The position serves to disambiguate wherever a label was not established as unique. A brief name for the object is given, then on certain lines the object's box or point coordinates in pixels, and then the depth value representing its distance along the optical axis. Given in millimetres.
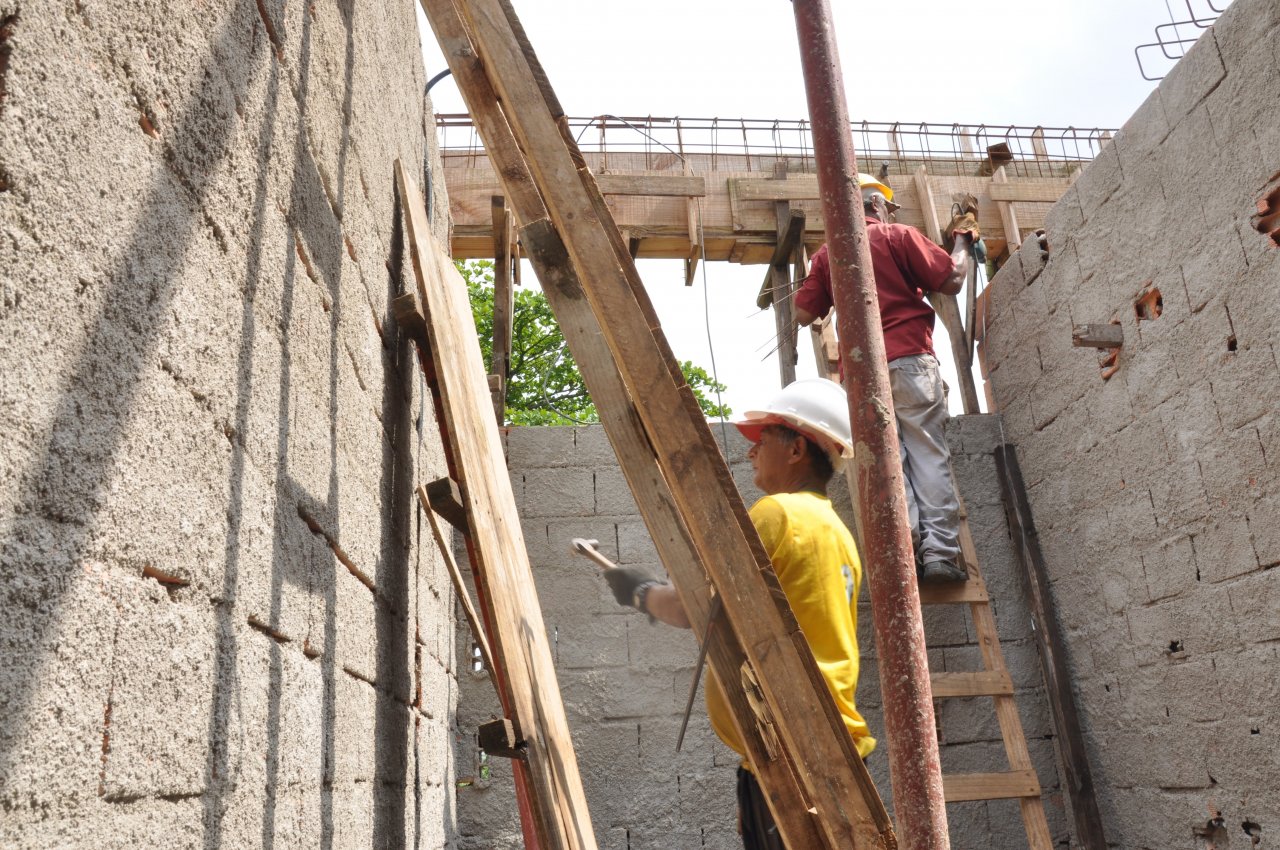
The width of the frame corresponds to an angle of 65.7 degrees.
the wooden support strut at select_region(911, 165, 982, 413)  4820
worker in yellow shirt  2531
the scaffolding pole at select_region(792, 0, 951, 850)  1767
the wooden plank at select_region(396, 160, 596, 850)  2057
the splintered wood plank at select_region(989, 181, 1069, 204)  5770
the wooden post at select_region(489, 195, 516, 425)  4871
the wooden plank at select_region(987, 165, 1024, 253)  5621
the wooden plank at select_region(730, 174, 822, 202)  5598
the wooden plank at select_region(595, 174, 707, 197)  5164
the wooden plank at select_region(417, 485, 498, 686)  2498
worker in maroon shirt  4168
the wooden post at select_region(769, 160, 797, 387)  5566
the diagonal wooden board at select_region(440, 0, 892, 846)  1661
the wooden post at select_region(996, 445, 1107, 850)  3908
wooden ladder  3820
